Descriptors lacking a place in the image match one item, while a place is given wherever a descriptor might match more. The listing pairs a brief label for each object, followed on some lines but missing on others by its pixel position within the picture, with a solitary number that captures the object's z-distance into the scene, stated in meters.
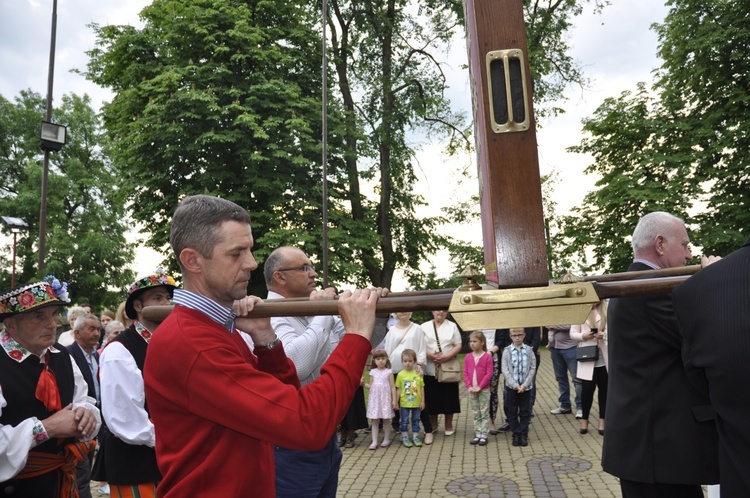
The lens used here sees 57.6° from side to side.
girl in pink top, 9.49
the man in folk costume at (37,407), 3.29
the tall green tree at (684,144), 21.52
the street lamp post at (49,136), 13.40
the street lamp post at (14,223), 17.48
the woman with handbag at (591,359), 9.33
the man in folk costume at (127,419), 3.58
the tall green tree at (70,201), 34.25
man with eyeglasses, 3.29
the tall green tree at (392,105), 23.58
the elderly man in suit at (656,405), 3.04
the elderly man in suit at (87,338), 7.22
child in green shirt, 9.55
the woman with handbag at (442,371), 10.05
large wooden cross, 1.75
